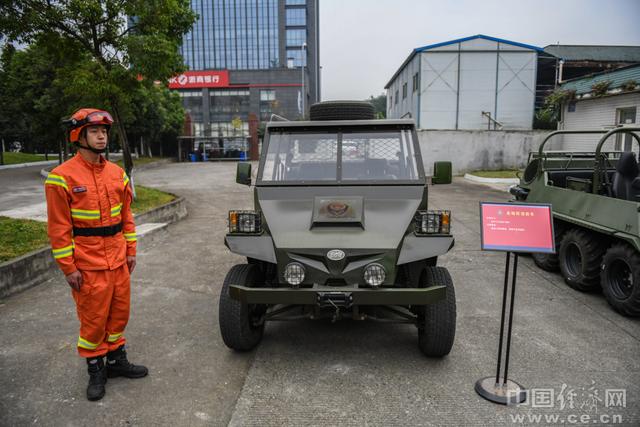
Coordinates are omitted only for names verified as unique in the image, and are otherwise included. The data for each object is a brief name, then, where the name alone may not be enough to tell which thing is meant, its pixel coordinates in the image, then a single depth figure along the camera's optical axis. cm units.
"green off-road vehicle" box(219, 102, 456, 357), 379
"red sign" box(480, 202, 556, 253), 350
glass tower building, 8906
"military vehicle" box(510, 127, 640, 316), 515
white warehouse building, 2639
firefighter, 343
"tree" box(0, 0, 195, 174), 1049
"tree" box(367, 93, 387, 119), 12314
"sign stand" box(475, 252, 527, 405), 356
